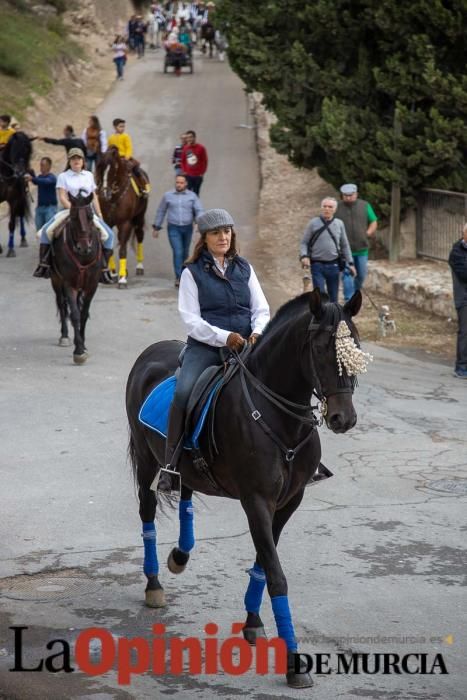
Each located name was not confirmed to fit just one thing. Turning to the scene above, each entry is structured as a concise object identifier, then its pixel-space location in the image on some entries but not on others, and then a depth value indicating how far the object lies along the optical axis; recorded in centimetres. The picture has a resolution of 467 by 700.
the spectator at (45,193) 2516
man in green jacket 2075
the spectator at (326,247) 1923
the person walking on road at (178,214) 2292
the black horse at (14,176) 2598
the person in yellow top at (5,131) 2698
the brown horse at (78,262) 1730
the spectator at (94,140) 2994
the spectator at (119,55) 4962
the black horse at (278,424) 734
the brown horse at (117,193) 2341
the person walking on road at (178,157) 2691
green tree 2186
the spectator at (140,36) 5797
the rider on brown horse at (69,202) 1788
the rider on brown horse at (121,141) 2722
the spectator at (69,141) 2844
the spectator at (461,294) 1753
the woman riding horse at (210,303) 832
